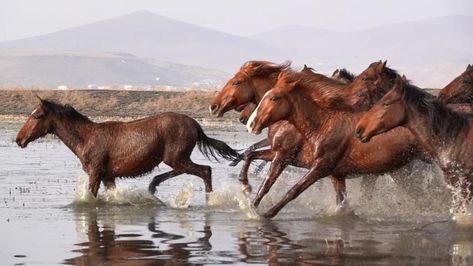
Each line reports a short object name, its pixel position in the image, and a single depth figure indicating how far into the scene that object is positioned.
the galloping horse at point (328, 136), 14.29
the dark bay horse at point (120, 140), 16.72
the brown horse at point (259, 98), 15.24
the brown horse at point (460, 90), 16.41
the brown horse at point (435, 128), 13.22
